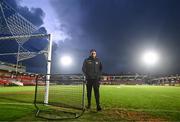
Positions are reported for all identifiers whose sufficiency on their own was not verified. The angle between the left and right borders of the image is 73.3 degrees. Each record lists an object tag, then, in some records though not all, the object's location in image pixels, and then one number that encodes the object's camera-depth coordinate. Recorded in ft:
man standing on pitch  14.44
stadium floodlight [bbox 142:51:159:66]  101.41
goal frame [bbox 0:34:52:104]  15.18
